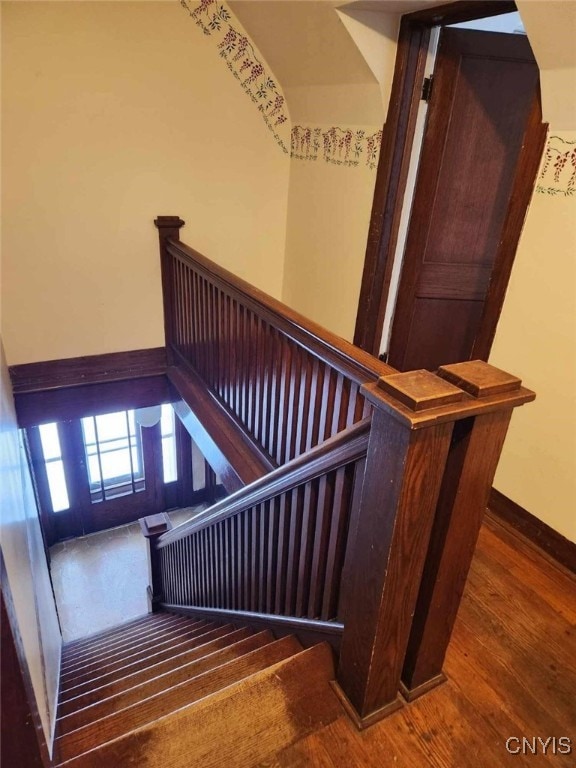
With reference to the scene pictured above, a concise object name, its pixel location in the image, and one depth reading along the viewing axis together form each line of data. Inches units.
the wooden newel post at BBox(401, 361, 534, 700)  38.7
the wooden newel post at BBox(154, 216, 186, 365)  117.8
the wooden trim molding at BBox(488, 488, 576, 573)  72.6
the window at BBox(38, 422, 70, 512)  172.2
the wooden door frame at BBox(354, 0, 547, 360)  70.6
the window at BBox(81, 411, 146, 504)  184.9
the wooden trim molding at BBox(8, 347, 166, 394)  116.7
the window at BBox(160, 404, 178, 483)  192.3
